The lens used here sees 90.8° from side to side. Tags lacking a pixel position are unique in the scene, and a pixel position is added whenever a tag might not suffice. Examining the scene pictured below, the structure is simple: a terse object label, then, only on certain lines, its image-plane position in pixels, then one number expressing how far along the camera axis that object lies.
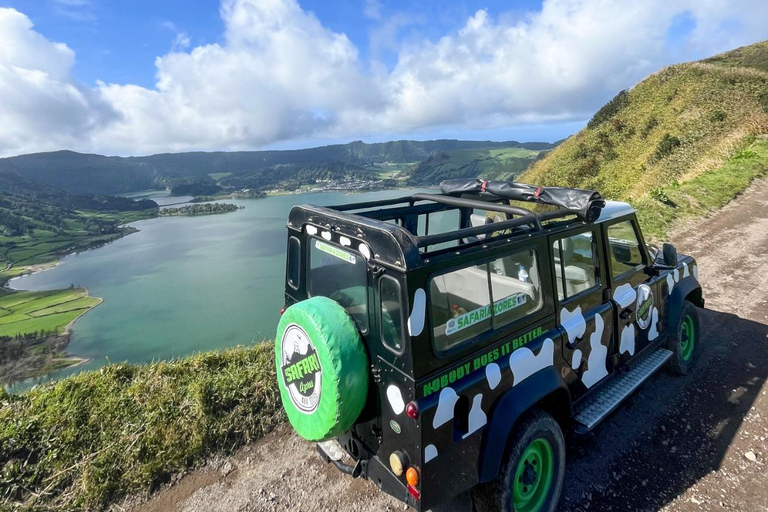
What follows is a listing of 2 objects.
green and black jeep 2.62
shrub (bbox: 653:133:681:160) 23.99
